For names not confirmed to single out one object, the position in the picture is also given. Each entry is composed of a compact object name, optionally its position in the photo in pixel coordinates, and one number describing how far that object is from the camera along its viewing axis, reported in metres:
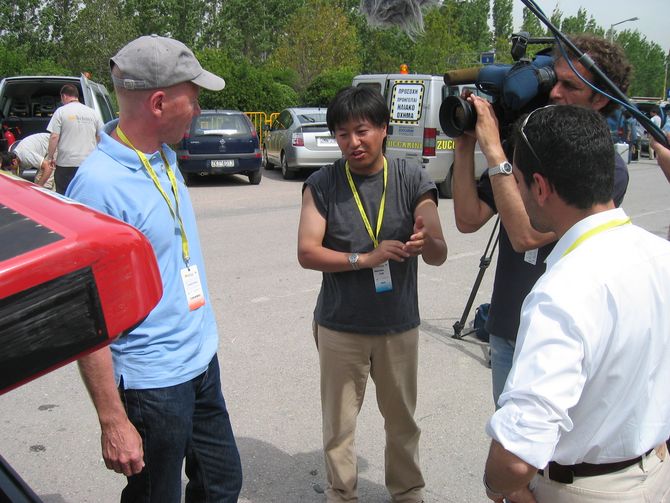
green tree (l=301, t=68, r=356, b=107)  24.41
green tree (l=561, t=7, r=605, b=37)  49.16
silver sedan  13.74
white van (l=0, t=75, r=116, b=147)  10.05
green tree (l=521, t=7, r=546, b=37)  37.41
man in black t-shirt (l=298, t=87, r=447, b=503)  2.74
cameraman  2.24
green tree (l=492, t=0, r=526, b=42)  57.69
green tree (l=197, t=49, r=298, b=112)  21.83
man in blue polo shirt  1.95
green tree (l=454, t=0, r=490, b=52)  50.38
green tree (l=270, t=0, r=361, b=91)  30.36
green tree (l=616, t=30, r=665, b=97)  53.97
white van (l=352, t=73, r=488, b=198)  11.12
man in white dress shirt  1.37
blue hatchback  12.78
